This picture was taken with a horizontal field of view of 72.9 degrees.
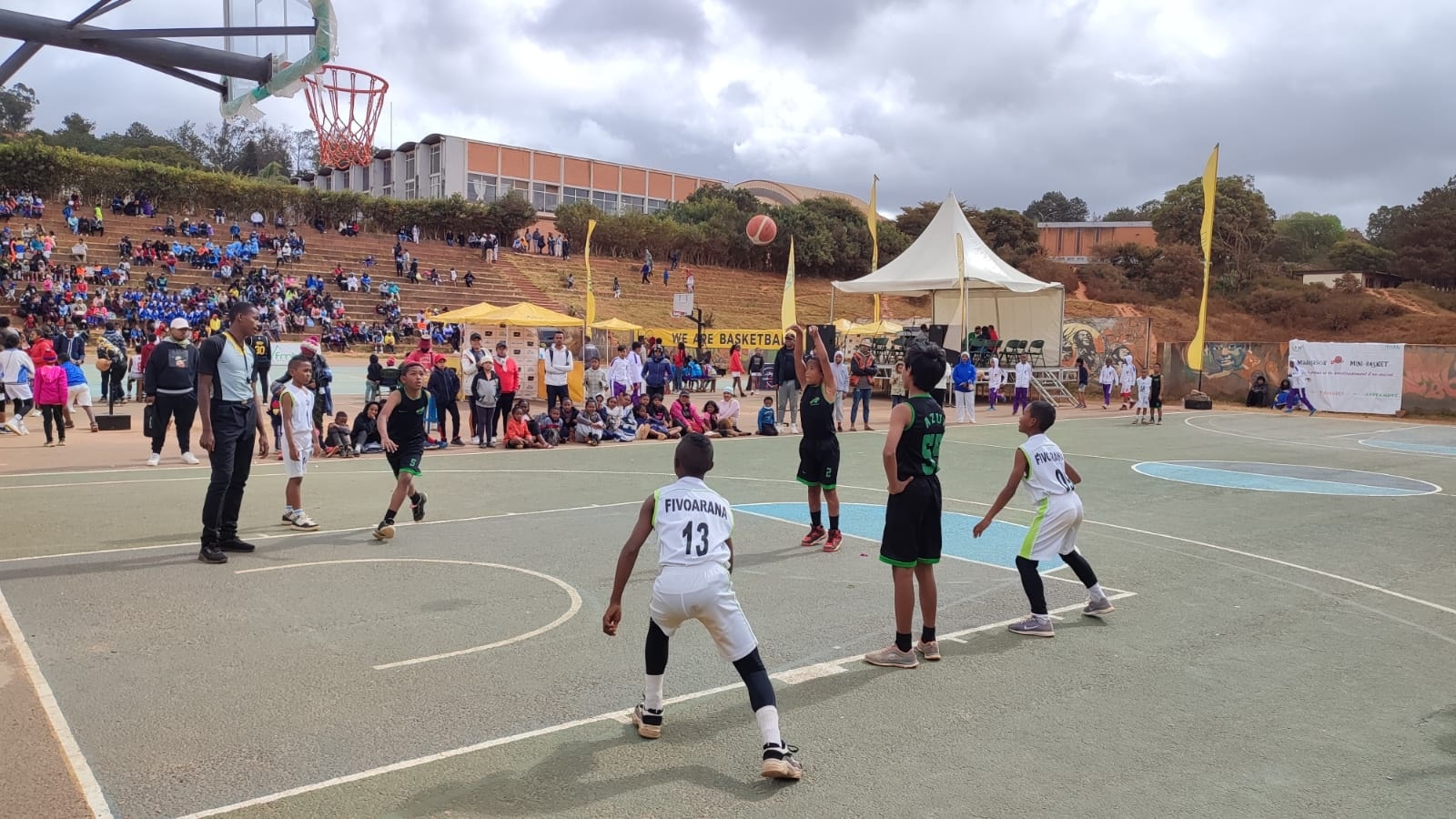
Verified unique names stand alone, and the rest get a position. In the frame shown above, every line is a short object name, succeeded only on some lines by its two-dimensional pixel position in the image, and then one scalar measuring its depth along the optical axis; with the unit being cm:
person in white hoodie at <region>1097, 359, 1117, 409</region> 3045
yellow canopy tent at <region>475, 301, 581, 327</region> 2500
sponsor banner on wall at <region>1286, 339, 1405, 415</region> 2928
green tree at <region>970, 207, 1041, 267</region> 6812
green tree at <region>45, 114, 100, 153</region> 7975
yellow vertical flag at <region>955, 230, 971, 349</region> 2889
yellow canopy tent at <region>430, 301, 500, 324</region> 2488
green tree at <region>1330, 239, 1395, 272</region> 6850
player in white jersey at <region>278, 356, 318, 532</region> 950
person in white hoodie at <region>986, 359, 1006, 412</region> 2942
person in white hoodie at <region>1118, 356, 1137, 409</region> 3052
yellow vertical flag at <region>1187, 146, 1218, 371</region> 2695
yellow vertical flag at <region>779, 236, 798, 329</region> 2536
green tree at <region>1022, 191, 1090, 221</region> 11088
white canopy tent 3102
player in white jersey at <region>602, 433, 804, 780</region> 434
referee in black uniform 807
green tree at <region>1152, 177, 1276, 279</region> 6488
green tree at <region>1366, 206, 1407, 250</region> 7069
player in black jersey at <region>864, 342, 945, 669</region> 568
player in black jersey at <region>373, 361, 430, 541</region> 909
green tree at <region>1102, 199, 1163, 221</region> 8788
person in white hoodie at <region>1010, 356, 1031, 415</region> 2830
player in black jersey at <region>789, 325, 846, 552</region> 896
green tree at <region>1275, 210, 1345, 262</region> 8850
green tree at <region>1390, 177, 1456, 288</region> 6231
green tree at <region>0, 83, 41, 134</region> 8900
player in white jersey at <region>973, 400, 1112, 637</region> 653
